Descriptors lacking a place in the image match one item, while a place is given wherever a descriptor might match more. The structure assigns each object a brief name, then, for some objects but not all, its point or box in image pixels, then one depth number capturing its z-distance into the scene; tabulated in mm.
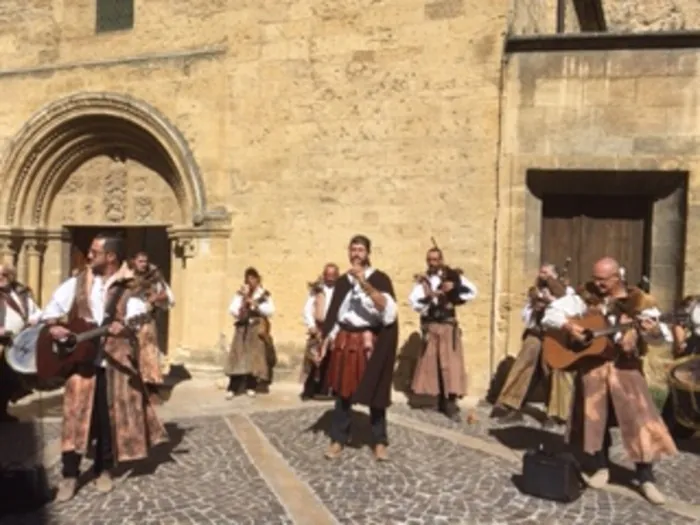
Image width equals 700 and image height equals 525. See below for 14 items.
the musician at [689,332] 6266
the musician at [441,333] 7223
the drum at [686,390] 5523
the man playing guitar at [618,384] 4598
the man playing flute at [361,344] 5328
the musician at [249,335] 8078
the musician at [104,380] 4531
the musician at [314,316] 7895
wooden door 8031
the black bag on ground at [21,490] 4348
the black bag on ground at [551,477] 4547
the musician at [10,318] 6092
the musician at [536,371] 6500
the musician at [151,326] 7102
